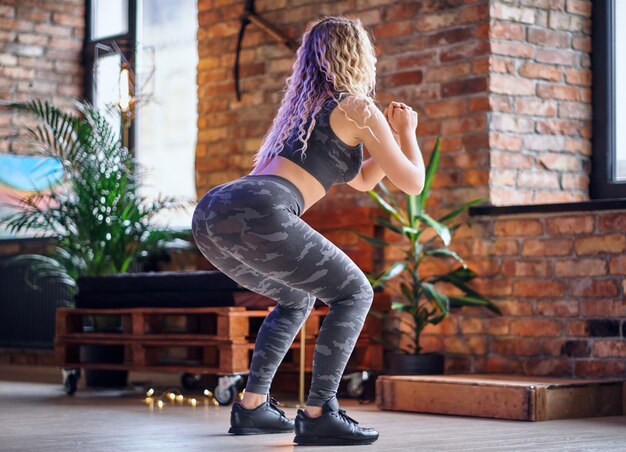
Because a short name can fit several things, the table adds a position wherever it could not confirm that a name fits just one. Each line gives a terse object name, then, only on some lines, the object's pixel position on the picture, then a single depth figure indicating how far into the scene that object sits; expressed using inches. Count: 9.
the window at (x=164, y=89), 287.0
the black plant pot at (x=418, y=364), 199.9
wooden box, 171.6
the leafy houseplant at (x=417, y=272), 197.9
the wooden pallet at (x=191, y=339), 201.8
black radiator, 293.7
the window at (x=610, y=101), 211.6
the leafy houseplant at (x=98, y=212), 241.1
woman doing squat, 133.1
